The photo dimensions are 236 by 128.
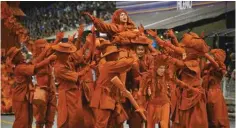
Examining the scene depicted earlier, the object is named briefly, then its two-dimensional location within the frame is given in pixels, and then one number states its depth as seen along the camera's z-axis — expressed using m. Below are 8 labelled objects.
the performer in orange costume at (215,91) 13.10
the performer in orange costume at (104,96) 10.96
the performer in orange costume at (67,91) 12.11
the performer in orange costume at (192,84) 12.12
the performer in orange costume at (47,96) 13.80
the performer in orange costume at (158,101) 11.92
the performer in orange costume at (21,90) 13.14
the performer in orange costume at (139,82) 11.66
